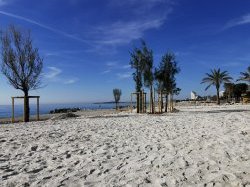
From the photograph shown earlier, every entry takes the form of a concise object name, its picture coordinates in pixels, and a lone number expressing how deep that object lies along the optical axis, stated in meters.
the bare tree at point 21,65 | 11.35
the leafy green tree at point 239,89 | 37.47
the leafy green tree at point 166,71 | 15.34
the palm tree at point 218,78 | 30.26
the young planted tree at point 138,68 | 13.92
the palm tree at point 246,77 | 28.32
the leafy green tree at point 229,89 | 36.39
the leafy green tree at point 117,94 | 27.35
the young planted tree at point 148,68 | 13.82
